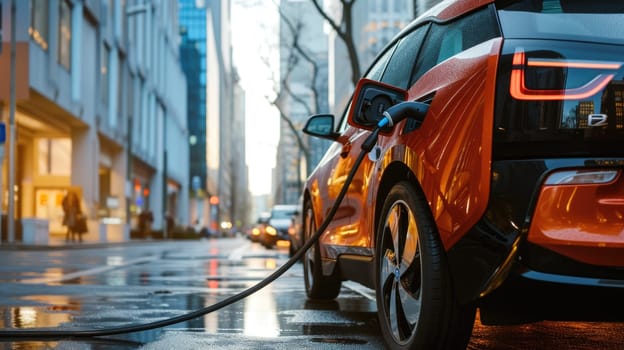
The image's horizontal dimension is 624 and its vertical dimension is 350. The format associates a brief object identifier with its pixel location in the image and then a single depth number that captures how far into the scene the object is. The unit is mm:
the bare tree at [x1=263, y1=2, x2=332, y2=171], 28797
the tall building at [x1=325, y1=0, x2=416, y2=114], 96812
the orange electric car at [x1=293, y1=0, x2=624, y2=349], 2963
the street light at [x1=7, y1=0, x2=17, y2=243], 23750
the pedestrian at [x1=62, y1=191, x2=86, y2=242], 30547
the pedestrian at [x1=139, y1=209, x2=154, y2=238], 47000
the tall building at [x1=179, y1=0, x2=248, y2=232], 111125
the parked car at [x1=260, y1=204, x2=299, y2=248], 25078
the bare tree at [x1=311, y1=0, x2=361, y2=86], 21453
